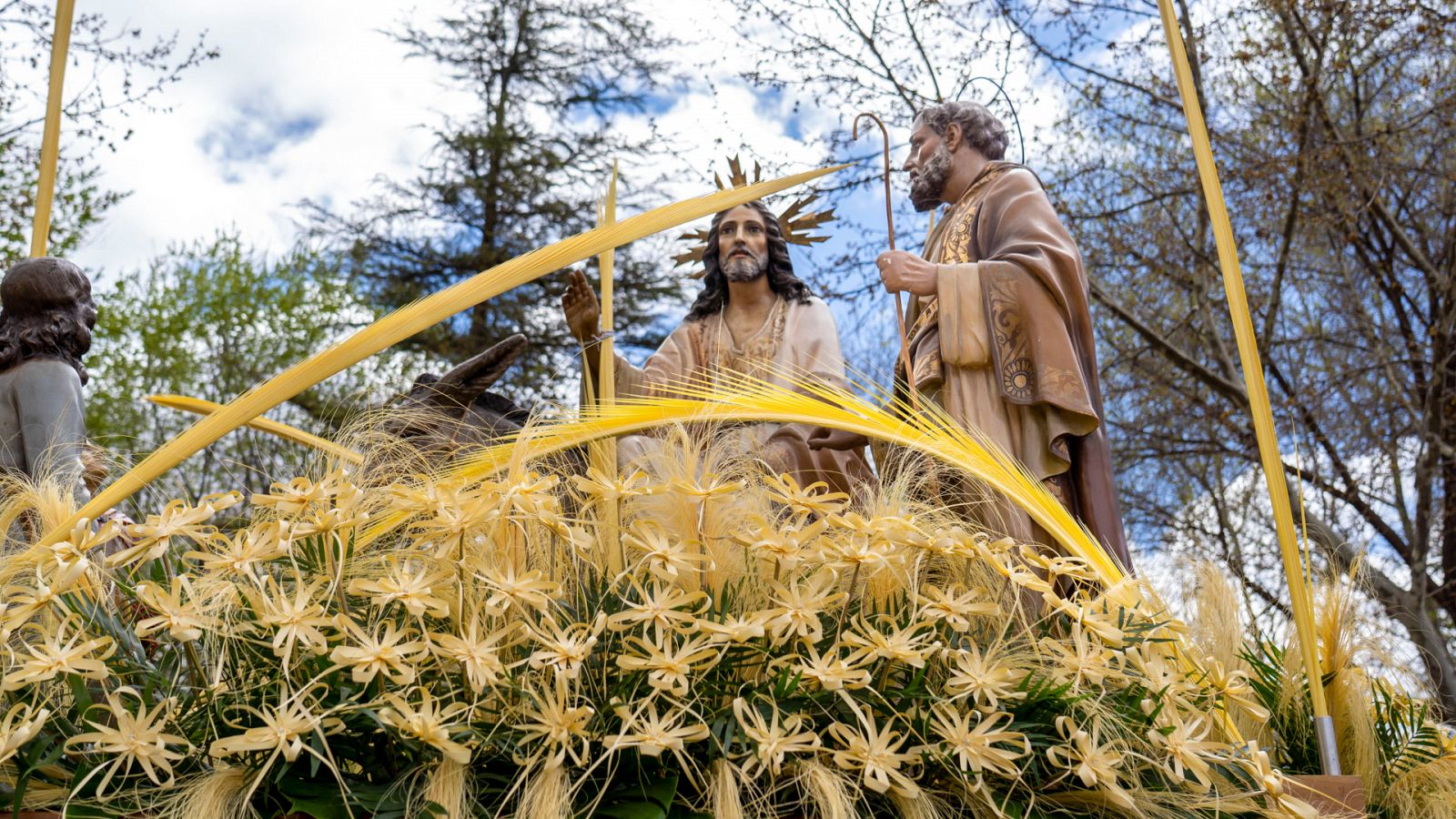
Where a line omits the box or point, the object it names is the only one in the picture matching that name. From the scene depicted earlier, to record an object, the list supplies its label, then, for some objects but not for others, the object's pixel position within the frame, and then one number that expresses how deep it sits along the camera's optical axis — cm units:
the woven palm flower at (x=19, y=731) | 202
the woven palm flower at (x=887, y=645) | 220
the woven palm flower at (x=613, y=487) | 239
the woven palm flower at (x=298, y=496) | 230
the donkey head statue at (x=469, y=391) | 431
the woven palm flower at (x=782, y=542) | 228
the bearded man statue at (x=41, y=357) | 416
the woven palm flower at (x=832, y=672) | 212
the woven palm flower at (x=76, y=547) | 213
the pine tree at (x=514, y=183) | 1734
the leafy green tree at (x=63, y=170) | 1066
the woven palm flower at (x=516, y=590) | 212
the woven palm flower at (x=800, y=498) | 238
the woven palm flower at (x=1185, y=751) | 229
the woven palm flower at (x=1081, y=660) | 232
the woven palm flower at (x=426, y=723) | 200
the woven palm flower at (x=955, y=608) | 230
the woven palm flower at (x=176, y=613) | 204
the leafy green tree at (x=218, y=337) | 1494
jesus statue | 539
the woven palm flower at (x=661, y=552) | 219
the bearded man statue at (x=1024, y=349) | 404
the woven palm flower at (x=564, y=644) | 206
